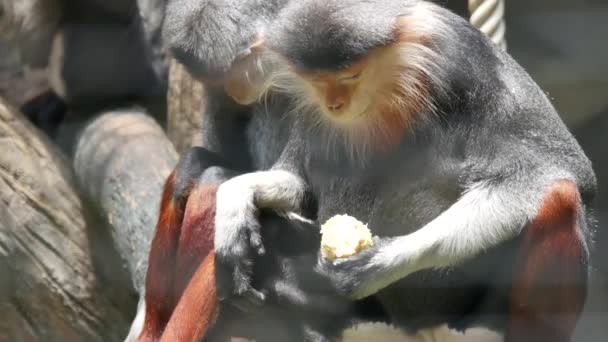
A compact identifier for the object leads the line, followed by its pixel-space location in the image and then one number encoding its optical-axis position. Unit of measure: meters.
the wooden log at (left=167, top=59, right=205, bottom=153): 5.80
